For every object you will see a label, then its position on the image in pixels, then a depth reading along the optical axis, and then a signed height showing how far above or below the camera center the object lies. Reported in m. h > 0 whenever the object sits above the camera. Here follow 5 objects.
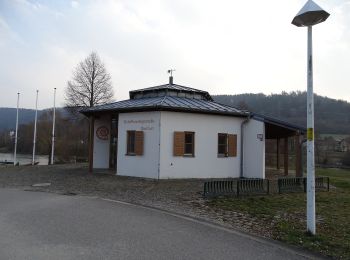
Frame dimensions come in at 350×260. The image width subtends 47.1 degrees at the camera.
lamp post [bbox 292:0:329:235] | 7.64 +1.27
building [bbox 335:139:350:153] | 57.41 +2.23
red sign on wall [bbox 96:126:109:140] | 23.69 +1.35
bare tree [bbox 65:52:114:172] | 36.72 +6.06
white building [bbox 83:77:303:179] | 19.08 +1.05
